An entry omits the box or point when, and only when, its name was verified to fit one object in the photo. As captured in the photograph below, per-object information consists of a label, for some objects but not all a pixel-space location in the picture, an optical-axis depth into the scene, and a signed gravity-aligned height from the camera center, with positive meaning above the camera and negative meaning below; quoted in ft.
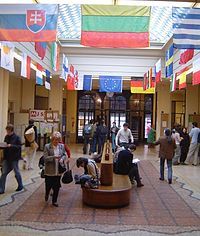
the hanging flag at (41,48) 41.42 +7.24
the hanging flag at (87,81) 62.46 +5.51
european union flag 62.12 +5.10
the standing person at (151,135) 70.59 -3.61
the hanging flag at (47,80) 50.44 +4.47
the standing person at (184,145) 48.78 -3.69
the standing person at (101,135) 56.90 -3.07
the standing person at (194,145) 48.24 -3.63
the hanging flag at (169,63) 50.85 +7.36
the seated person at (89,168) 24.30 -3.52
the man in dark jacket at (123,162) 28.58 -3.62
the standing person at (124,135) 40.68 -2.16
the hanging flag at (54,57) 50.21 +7.70
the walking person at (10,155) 27.53 -3.09
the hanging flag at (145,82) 59.92 +5.48
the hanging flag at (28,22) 25.50 +6.15
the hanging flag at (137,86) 63.57 +4.99
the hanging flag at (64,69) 51.42 +6.29
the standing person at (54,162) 23.65 -3.04
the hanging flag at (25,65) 38.81 +5.04
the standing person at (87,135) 57.00 -3.11
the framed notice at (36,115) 59.36 -0.27
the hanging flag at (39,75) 45.85 +4.78
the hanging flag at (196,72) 39.31 +4.81
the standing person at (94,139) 57.11 -3.70
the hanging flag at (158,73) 52.83 +6.02
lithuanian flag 27.22 +6.48
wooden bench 23.59 -4.87
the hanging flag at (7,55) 32.52 +5.10
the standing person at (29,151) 39.88 -4.02
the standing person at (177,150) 46.44 -4.27
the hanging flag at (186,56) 40.24 +6.57
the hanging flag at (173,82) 51.72 +4.76
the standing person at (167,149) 33.50 -2.93
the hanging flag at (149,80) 56.26 +5.35
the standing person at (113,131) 67.70 -2.92
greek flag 25.14 +5.89
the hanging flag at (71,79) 55.16 +5.19
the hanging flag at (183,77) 47.43 +5.17
